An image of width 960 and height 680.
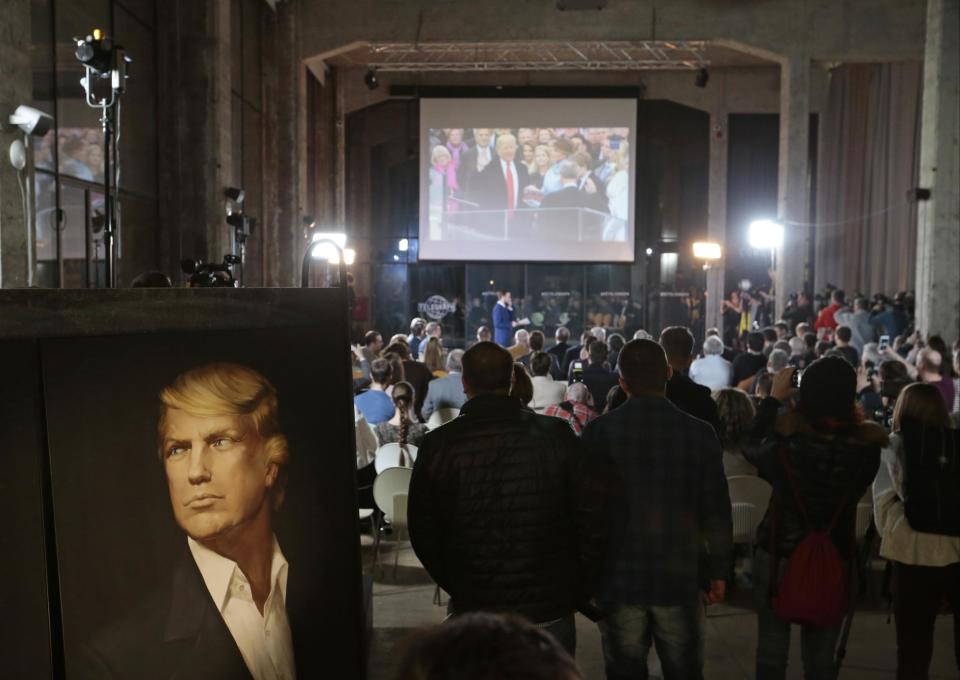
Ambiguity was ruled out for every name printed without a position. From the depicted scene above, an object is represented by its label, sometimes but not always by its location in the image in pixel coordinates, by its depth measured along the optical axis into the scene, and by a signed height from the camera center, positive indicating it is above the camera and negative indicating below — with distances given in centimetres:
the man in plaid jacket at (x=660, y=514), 318 -76
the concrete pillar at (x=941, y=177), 1327 +162
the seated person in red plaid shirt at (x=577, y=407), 621 -78
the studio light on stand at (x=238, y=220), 1263 +90
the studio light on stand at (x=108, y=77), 615 +139
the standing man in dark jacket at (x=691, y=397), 438 -50
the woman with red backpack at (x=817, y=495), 341 -75
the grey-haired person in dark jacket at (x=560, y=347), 1141 -72
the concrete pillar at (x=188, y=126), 1258 +212
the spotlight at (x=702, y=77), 1903 +427
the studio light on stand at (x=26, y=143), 721 +110
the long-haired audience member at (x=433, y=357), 950 -70
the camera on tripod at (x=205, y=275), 607 +8
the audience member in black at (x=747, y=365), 902 -72
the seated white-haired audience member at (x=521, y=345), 1100 -68
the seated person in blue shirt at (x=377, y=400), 697 -83
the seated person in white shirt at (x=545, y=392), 767 -84
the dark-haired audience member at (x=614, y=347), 974 -61
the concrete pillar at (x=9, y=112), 716 +128
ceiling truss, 1927 +501
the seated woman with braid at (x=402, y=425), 637 -94
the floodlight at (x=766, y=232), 1827 +111
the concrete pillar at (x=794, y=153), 1836 +264
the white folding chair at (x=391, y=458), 619 -112
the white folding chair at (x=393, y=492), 567 -123
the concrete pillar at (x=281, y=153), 1748 +249
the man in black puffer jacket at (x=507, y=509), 286 -67
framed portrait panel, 178 -42
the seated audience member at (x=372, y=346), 1020 -64
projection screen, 2136 +253
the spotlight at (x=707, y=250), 1903 +79
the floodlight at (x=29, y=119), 720 +126
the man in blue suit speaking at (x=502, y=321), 1858 -65
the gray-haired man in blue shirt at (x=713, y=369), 892 -75
